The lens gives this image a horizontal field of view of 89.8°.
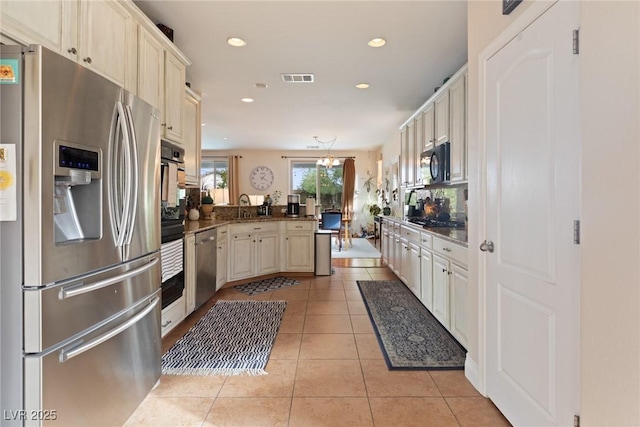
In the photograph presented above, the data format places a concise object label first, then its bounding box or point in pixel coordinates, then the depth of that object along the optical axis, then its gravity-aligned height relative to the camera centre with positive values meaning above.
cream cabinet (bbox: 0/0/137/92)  1.43 +0.96
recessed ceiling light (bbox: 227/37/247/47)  2.99 +1.62
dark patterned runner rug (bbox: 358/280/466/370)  2.28 -1.03
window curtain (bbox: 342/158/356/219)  9.49 +0.90
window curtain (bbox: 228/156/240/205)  9.45 +1.08
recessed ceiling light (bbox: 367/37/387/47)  3.00 +1.63
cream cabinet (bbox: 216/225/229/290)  3.88 -0.55
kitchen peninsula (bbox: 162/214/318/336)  3.05 -0.49
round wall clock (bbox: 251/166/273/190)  9.62 +1.11
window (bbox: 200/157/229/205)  9.70 +1.26
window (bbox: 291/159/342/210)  9.77 +0.96
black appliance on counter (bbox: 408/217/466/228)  3.80 -0.11
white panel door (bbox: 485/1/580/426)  1.27 -0.04
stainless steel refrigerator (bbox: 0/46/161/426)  1.15 -0.12
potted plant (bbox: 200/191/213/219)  4.42 +0.10
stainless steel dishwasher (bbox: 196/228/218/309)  3.25 -0.55
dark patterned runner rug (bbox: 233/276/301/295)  4.20 -0.99
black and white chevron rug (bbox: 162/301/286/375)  2.19 -1.04
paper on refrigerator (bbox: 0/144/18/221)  1.14 +0.11
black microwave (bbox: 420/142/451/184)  3.52 +0.58
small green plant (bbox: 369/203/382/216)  8.80 +0.10
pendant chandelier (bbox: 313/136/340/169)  8.15 +1.37
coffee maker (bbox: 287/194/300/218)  5.26 +0.07
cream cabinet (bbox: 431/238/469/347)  2.37 -0.59
